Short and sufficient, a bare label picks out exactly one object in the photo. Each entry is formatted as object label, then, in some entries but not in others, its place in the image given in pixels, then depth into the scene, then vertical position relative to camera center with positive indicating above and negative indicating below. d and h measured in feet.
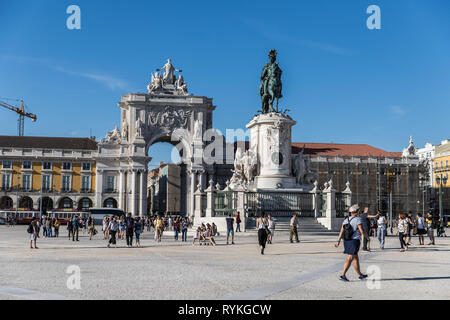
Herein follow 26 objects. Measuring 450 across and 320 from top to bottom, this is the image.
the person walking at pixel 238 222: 96.94 -3.22
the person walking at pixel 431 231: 77.88 -3.77
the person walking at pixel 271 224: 81.83 -3.05
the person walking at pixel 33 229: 71.36 -3.35
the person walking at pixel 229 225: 79.15 -3.05
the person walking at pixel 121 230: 101.45 -4.86
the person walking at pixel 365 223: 62.90 -2.24
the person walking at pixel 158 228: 87.45 -3.84
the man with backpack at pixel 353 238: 35.76 -2.17
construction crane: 420.36 +65.53
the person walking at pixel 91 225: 100.37 -4.01
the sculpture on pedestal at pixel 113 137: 282.56 +32.35
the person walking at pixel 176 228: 94.47 -4.16
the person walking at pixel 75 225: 93.18 -3.68
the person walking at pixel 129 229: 76.64 -3.52
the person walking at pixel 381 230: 68.00 -3.21
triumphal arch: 273.54 +29.49
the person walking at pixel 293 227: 77.55 -3.28
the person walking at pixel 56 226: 109.52 -4.47
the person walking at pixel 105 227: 100.51 -4.27
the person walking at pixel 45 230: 108.52 -5.19
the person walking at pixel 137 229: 78.68 -3.64
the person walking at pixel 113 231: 75.37 -3.72
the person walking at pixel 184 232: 90.80 -4.65
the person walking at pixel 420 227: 75.05 -3.11
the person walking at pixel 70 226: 97.74 -4.12
